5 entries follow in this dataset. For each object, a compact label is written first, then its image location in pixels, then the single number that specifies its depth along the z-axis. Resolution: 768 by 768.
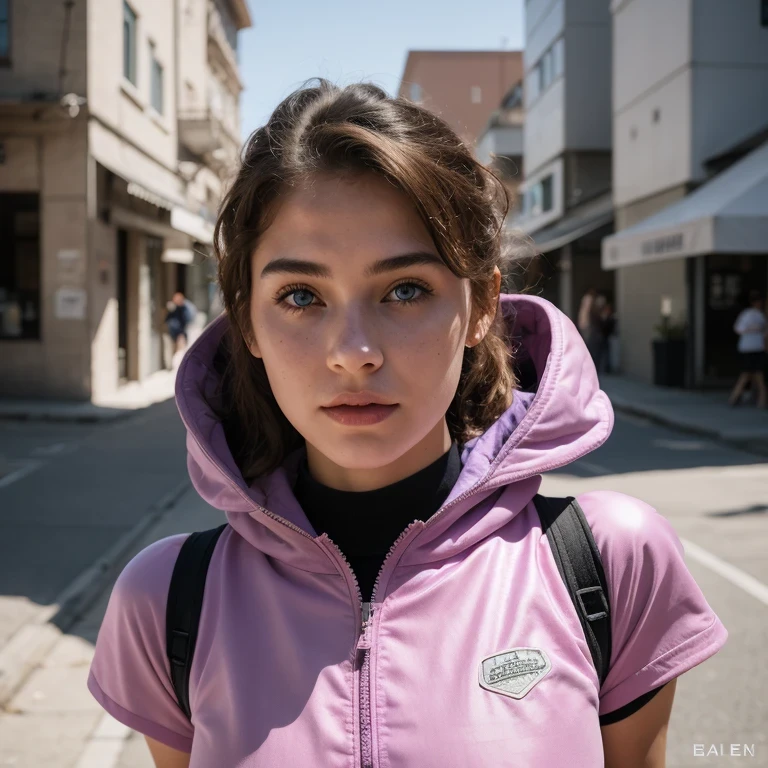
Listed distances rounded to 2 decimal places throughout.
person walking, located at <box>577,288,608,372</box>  20.62
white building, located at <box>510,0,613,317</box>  27.55
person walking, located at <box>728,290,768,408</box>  14.62
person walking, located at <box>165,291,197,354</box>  22.39
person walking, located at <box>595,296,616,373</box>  21.20
